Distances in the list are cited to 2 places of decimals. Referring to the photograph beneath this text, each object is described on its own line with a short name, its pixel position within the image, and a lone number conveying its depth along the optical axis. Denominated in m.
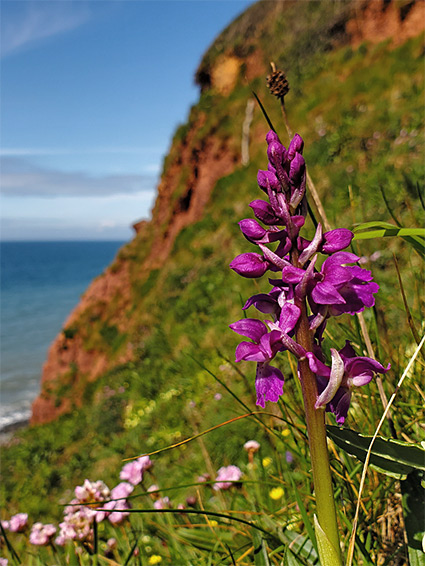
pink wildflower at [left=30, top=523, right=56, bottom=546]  0.30
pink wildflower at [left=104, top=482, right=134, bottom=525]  0.27
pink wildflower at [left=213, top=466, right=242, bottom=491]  0.32
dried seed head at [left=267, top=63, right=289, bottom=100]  0.22
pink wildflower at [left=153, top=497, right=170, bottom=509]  0.31
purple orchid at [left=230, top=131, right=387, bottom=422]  0.17
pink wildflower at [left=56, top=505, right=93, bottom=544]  0.28
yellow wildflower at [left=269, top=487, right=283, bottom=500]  0.31
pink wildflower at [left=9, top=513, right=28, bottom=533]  0.33
